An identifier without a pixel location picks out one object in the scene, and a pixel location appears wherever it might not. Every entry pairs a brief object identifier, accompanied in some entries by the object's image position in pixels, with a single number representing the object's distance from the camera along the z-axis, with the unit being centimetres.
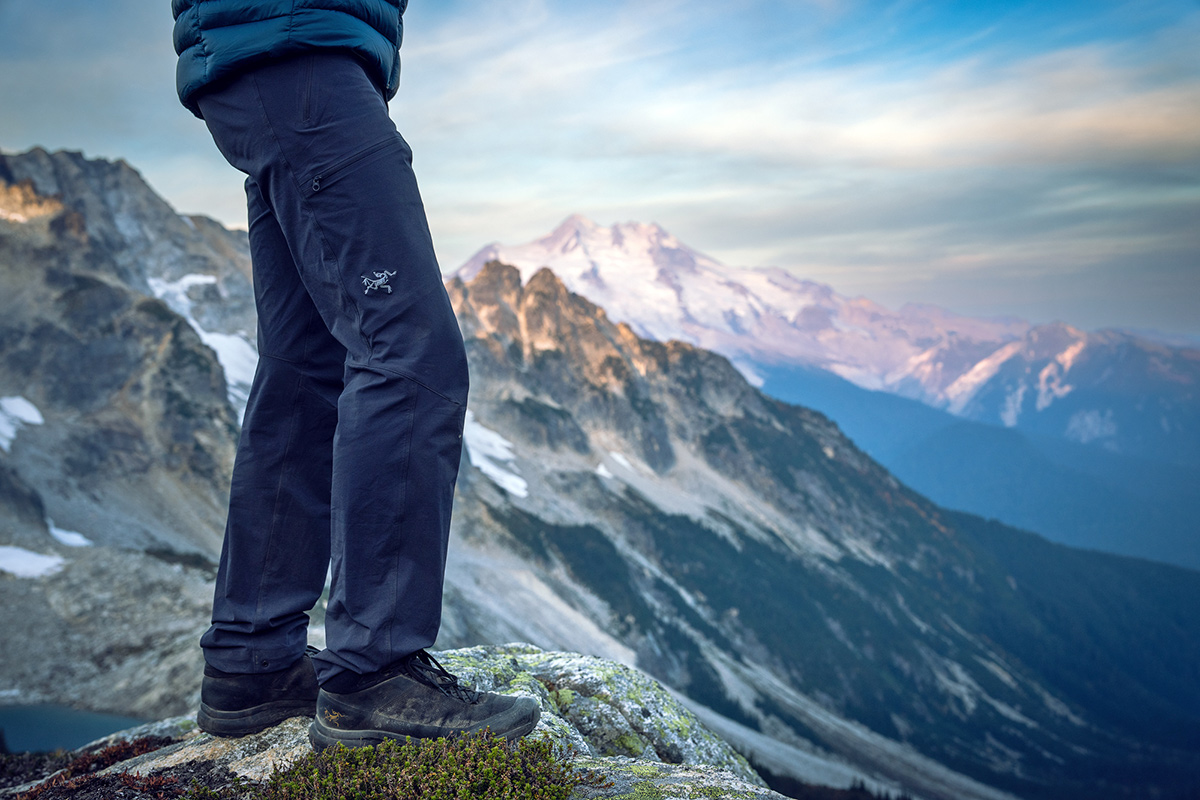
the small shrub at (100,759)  424
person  340
